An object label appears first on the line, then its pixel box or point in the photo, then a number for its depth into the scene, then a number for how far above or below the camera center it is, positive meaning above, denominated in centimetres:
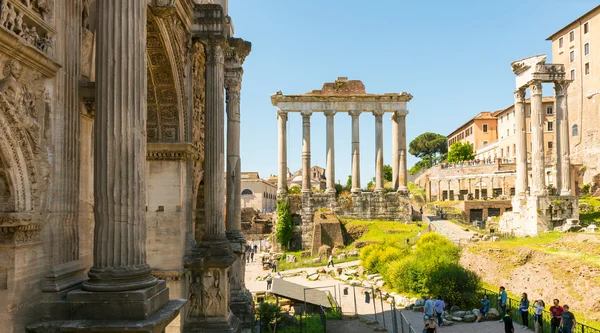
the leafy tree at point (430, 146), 9081 +868
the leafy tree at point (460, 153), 6869 +551
